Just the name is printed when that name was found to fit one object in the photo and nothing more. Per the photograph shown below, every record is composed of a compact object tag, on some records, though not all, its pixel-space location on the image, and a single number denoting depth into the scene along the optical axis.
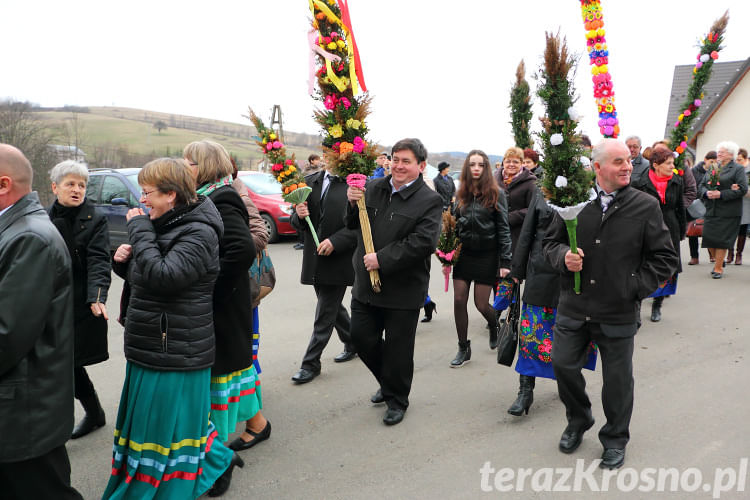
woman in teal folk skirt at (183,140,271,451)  3.34
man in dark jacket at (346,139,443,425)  4.13
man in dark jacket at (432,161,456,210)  13.59
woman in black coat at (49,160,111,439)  3.84
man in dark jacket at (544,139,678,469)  3.43
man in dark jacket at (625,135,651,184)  6.96
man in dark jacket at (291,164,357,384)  5.15
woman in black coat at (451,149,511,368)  5.48
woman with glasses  2.87
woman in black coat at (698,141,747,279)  9.66
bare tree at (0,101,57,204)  14.55
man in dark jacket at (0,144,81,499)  2.25
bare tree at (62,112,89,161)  17.24
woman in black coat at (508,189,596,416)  4.23
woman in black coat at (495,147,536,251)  5.91
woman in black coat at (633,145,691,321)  6.53
